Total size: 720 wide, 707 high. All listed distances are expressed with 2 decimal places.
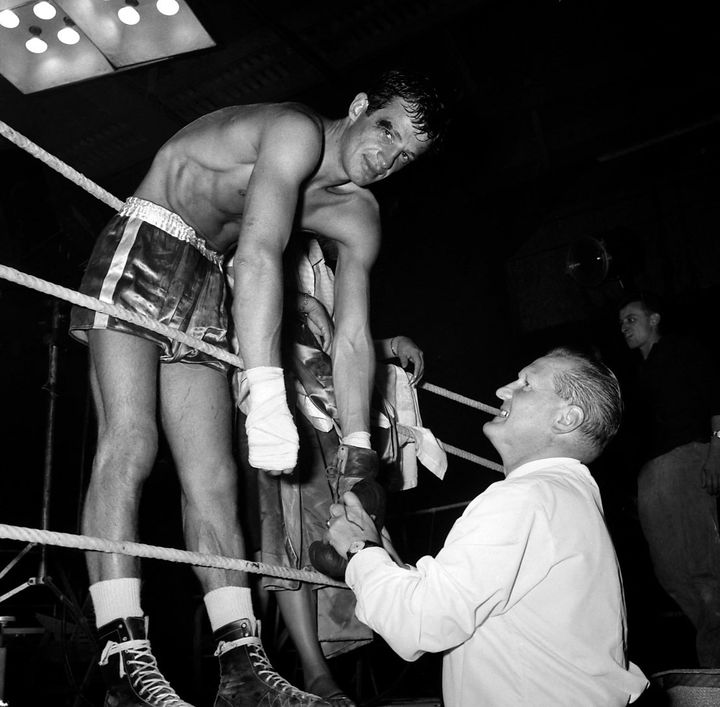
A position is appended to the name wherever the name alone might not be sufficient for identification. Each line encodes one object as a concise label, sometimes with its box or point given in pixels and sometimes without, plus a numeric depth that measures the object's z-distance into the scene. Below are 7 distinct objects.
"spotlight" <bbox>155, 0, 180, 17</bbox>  2.84
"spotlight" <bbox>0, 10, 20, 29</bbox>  3.00
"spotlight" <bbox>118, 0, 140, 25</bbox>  2.90
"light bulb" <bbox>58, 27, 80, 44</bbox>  3.02
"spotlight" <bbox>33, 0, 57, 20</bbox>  2.92
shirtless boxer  1.37
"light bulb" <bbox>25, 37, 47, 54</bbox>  3.07
